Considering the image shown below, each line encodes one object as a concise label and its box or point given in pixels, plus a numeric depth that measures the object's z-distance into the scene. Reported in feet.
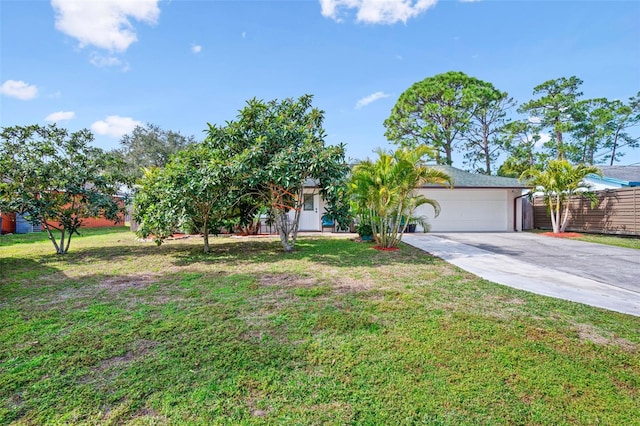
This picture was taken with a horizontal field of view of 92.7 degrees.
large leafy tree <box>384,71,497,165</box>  80.28
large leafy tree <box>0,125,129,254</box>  25.93
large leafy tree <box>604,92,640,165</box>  83.51
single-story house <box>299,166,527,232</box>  51.96
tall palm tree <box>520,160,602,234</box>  42.57
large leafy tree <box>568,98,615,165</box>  80.89
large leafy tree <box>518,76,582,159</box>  81.00
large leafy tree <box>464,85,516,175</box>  82.58
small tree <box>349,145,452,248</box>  27.30
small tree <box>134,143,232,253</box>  24.27
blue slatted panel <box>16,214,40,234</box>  50.54
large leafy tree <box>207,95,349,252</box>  23.99
